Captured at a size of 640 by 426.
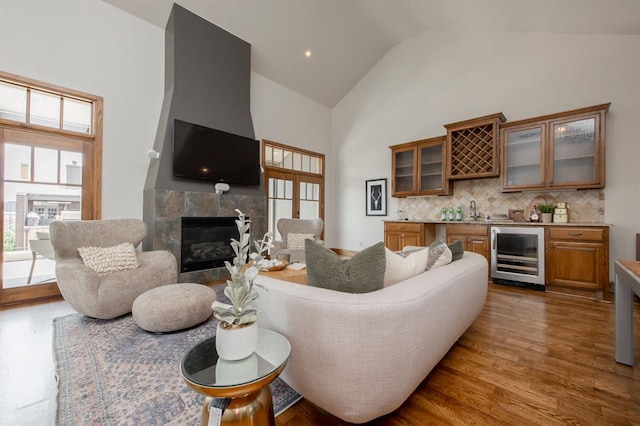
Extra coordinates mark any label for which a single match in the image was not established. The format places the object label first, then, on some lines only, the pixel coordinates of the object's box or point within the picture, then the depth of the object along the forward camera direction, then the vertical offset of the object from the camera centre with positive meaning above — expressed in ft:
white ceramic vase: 3.16 -1.55
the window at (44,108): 9.71 +4.06
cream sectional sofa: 3.26 -1.66
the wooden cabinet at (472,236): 12.40 -1.03
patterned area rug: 4.15 -3.21
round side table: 2.75 -1.85
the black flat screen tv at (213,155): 12.11 +2.89
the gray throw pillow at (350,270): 3.97 -0.86
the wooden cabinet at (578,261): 9.83 -1.72
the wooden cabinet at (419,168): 14.94 +2.81
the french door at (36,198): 9.68 +0.53
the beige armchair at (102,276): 7.38 -1.83
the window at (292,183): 17.71 +2.26
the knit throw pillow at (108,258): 8.22 -1.50
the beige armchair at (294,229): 14.19 -0.86
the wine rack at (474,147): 12.75 +3.47
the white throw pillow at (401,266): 4.72 -0.96
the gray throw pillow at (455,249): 6.33 -0.84
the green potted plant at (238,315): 3.17 -1.25
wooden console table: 5.50 -2.14
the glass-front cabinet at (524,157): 11.74 +2.73
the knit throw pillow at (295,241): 14.02 -1.47
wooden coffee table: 7.70 -1.87
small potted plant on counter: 11.69 +0.18
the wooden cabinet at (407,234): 14.66 -1.12
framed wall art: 18.52 +1.26
